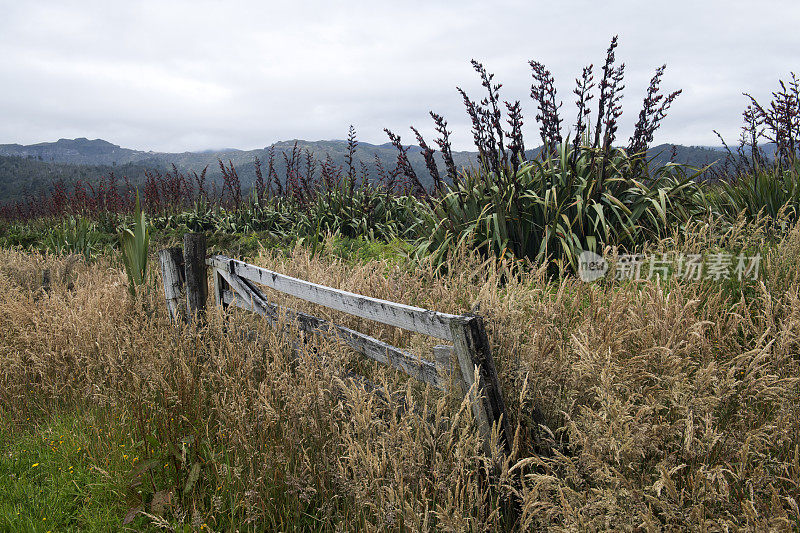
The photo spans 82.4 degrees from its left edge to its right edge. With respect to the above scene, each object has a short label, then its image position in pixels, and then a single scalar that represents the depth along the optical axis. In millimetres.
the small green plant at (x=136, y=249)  4426
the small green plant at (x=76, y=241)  9547
